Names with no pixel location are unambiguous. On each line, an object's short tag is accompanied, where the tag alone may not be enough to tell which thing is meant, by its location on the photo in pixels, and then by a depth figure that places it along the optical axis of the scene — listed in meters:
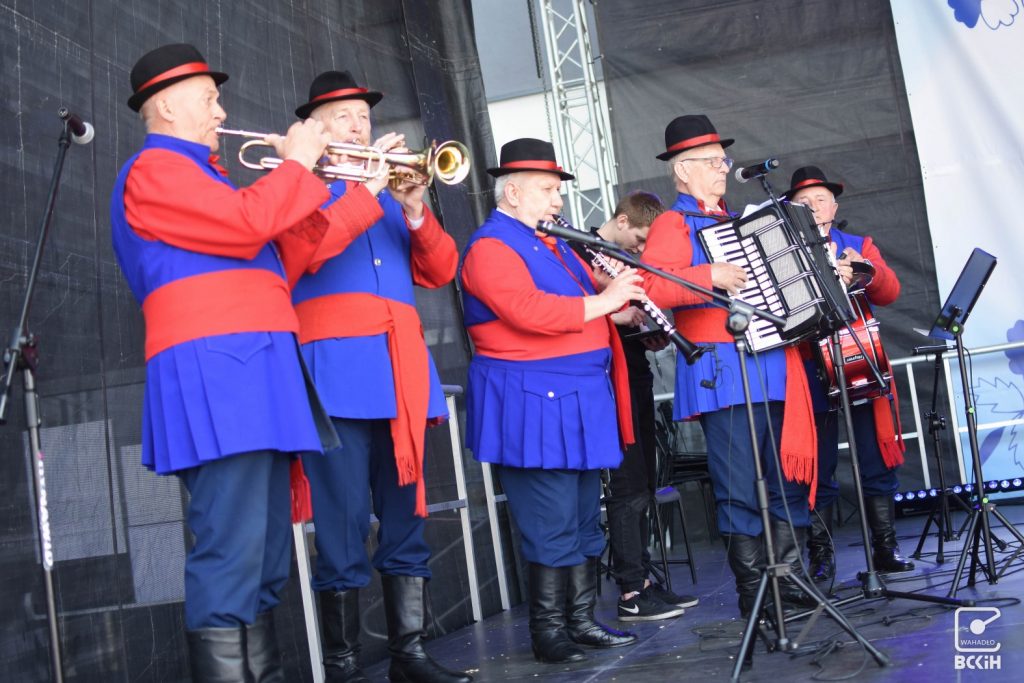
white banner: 6.95
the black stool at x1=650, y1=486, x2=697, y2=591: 5.23
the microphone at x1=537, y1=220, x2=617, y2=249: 3.11
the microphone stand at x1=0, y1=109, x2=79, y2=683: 2.29
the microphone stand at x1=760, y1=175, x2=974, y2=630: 3.53
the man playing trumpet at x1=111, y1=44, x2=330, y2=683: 2.47
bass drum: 4.45
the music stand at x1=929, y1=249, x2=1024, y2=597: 3.97
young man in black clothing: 4.52
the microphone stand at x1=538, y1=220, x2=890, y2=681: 2.98
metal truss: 7.30
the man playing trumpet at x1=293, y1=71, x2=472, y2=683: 3.18
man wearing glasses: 3.63
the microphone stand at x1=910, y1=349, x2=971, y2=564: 5.09
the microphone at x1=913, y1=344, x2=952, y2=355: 5.21
